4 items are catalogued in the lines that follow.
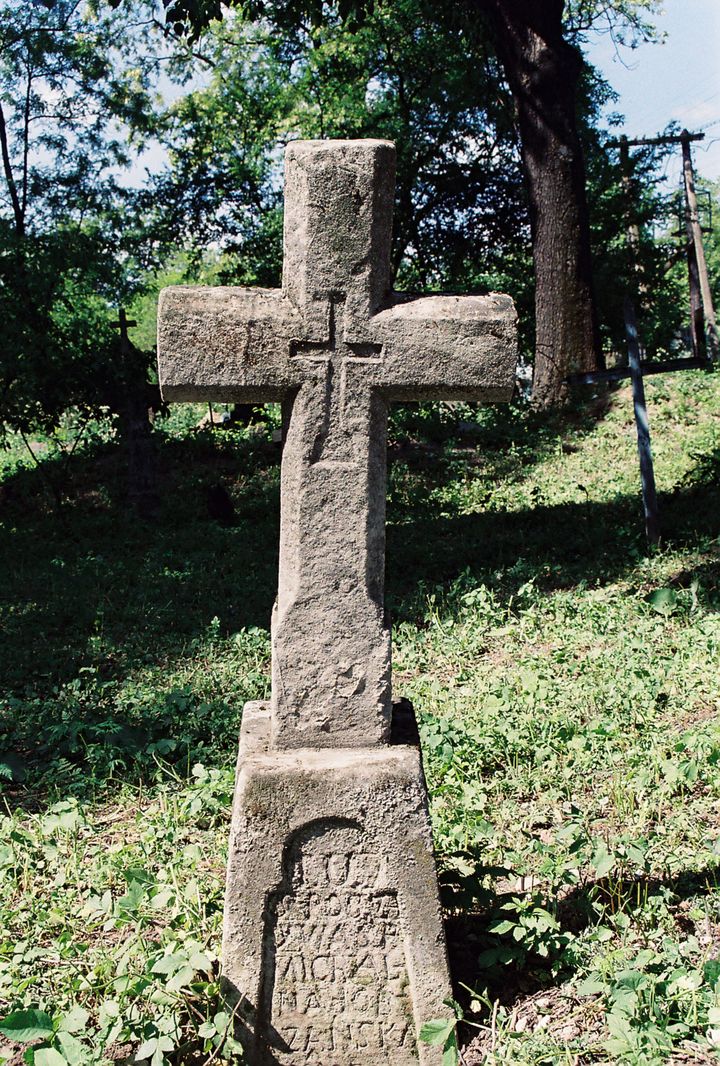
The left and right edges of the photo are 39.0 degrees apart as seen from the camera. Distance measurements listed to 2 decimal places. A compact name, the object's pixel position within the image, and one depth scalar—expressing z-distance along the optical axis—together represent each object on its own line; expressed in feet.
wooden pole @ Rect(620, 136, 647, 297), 58.18
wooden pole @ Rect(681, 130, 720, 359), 67.42
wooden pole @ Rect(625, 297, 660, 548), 24.72
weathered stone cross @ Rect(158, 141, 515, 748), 9.10
